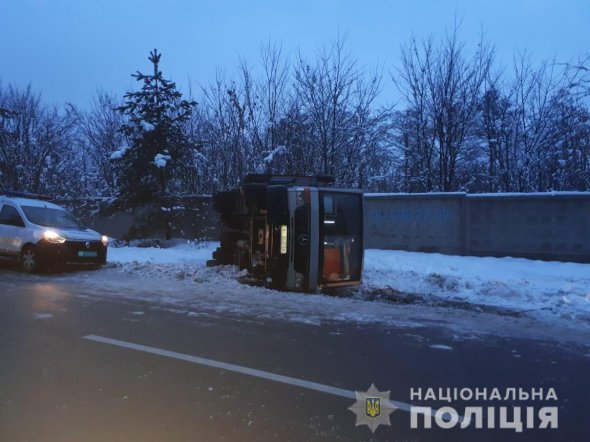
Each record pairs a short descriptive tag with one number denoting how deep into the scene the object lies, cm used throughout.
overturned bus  963
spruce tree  1836
